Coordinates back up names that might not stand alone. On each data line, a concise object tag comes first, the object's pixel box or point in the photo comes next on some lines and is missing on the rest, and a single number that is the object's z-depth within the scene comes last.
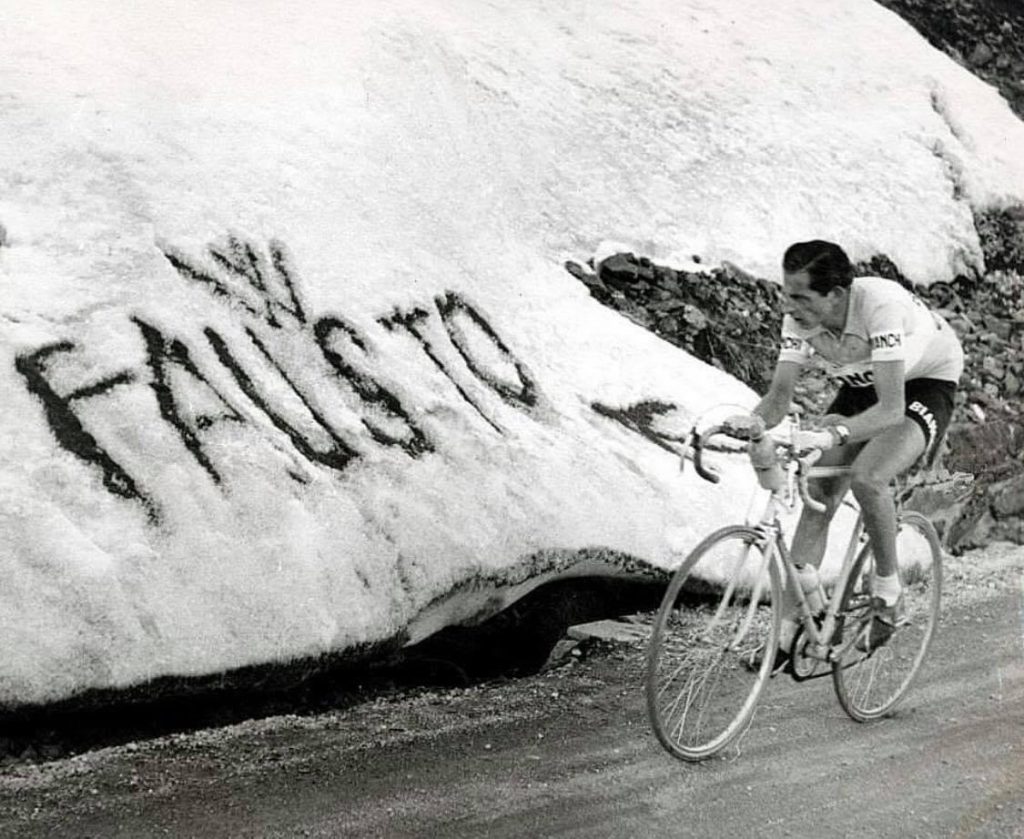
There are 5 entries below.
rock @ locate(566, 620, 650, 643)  9.11
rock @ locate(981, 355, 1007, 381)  13.91
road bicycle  6.83
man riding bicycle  7.12
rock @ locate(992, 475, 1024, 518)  12.95
